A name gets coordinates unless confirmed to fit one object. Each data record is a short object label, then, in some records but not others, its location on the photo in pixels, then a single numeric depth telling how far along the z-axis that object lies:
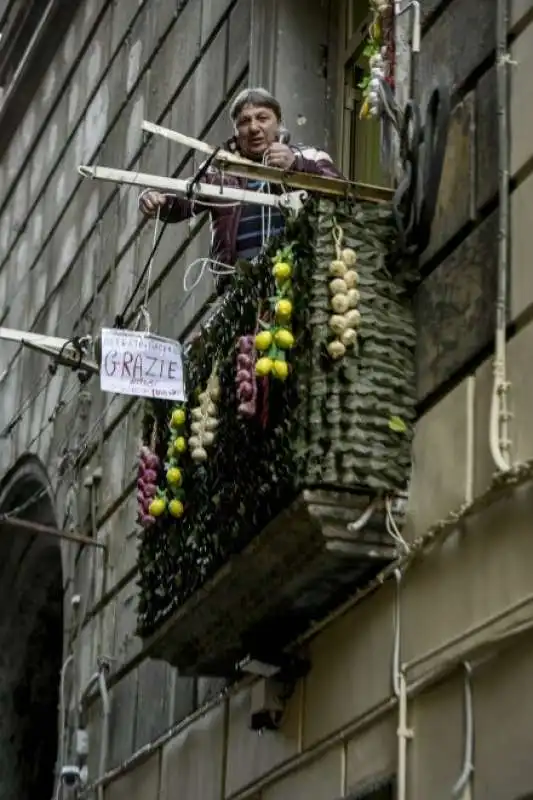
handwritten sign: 15.28
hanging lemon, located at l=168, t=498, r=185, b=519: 15.14
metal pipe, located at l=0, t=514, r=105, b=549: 20.23
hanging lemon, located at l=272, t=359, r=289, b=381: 13.31
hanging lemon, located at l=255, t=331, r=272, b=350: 13.46
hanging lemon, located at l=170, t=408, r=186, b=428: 15.34
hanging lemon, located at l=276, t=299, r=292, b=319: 13.44
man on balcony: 15.11
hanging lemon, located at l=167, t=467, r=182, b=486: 15.20
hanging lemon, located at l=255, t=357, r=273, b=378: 13.36
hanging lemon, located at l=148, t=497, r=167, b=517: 15.43
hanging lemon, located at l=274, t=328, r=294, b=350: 13.36
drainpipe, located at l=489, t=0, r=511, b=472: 11.59
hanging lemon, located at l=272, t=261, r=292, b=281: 13.62
